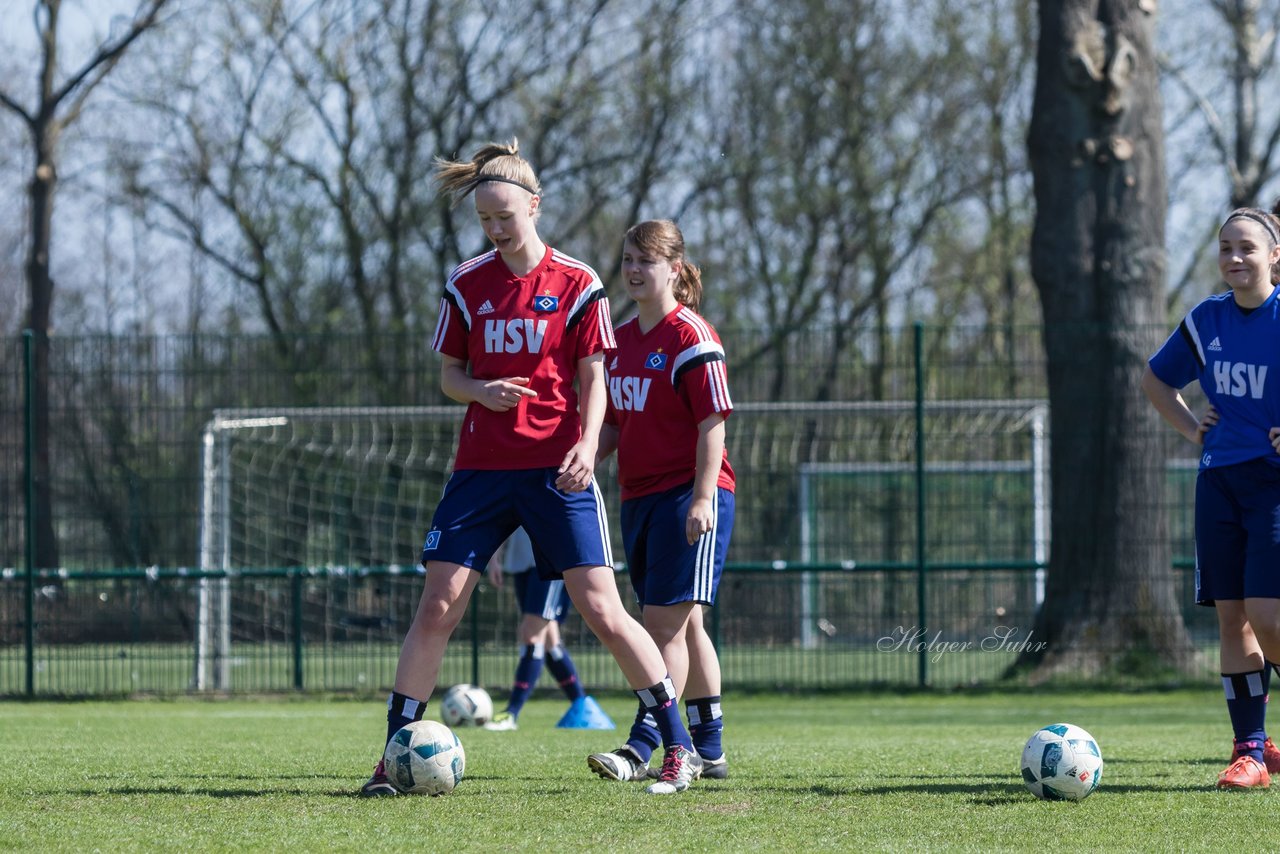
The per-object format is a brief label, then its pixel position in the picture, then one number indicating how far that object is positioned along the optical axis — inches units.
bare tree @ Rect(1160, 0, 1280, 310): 2198.6
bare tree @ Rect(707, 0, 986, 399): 1940.2
